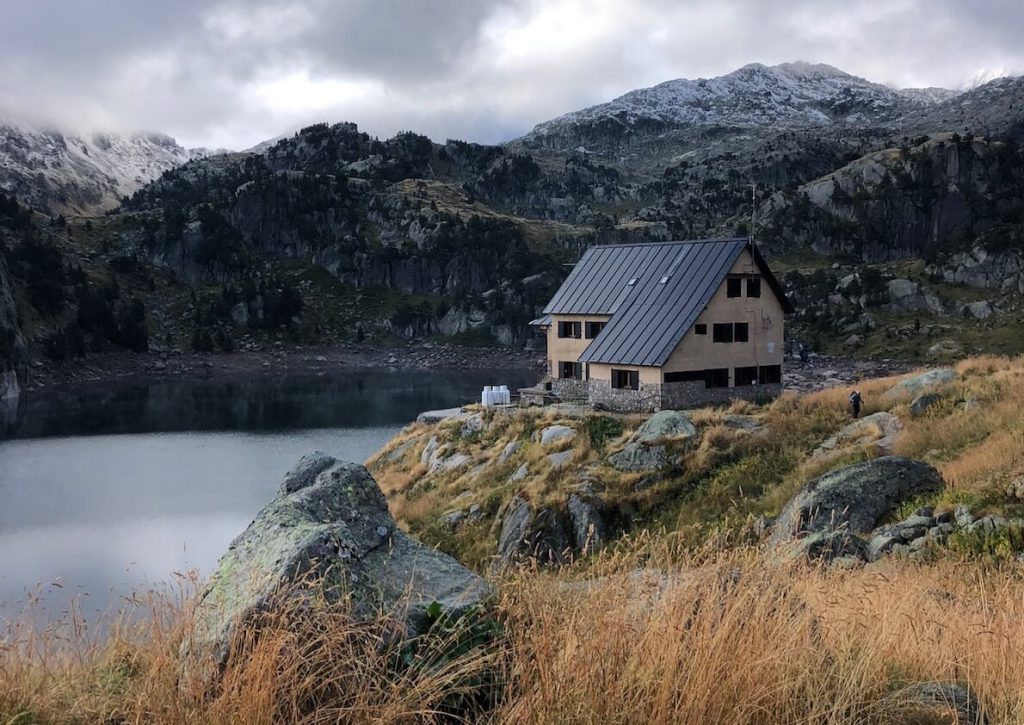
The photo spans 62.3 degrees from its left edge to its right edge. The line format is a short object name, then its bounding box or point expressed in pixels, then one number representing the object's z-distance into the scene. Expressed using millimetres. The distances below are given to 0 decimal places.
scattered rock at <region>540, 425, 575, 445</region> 39094
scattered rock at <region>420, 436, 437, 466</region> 46362
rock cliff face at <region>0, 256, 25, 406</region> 122425
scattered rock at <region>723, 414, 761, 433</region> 34031
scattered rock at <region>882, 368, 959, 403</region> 33594
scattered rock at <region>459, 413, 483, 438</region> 46041
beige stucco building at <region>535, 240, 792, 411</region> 44594
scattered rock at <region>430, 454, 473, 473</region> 42634
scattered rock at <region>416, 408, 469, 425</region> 54503
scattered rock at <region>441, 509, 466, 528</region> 34812
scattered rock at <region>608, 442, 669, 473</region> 32378
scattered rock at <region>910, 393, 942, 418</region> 29600
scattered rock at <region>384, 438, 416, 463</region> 50981
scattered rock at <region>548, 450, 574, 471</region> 36031
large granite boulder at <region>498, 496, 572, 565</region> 29641
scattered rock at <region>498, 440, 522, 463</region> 40250
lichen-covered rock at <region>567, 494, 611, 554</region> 29620
